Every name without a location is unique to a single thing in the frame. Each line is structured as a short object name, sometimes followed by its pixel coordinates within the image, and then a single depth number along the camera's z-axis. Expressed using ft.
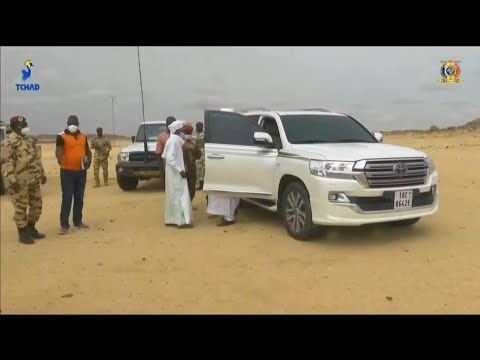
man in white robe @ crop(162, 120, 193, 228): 23.01
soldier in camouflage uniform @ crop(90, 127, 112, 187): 40.55
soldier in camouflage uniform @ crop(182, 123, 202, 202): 24.35
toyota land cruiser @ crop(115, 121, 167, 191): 35.29
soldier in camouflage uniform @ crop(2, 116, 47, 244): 16.42
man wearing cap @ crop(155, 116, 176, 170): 25.48
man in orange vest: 21.54
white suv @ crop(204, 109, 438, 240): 18.13
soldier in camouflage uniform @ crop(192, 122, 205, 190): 33.91
